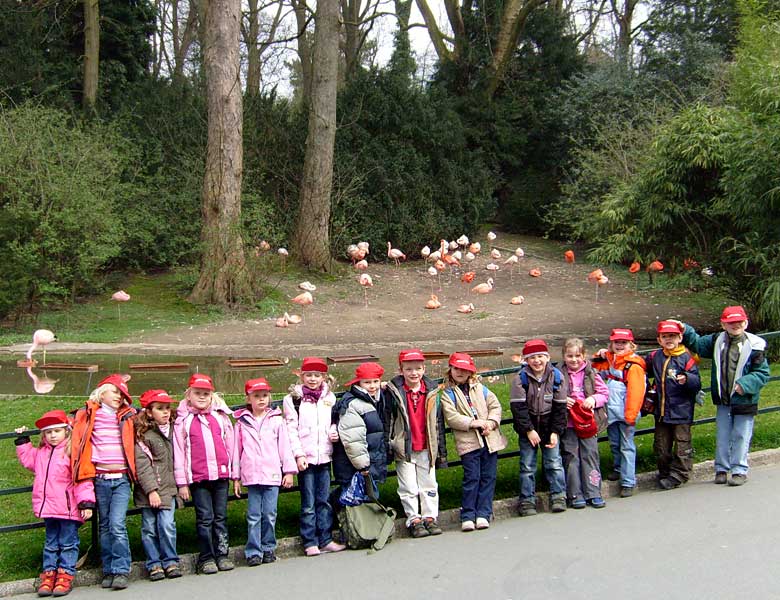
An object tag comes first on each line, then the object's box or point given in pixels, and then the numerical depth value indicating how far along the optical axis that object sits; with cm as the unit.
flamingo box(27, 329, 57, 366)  1264
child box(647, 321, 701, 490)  664
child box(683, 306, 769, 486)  665
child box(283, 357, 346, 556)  577
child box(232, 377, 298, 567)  562
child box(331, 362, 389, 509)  584
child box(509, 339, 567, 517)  629
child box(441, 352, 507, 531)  610
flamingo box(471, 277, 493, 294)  1934
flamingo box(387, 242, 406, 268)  2294
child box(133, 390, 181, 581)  537
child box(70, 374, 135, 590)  527
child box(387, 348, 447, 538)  600
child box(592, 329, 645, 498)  661
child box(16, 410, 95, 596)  518
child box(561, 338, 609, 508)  640
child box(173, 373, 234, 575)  549
